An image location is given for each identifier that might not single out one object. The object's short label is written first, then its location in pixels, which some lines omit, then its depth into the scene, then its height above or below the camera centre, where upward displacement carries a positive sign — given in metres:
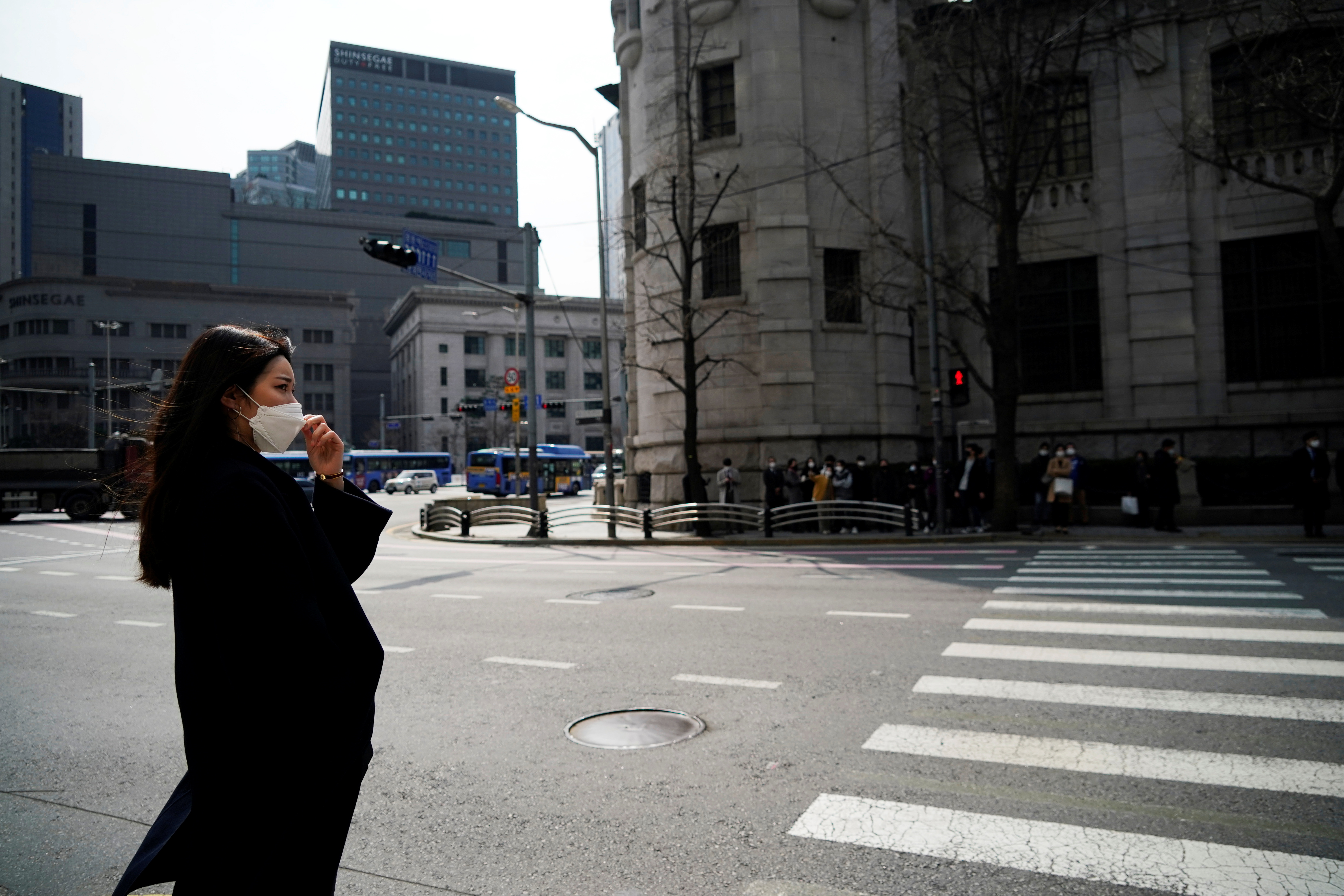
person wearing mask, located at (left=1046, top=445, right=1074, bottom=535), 18.75 -0.53
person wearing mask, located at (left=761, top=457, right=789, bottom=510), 21.97 -0.45
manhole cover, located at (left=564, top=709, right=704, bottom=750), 5.31 -1.65
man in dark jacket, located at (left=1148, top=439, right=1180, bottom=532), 18.55 -0.64
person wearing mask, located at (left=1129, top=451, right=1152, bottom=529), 19.48 -0.53
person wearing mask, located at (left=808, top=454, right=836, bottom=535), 21.00 -0.60
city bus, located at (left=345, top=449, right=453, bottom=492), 61.66 +0.67
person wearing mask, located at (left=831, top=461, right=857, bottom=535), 21.70 -0.43
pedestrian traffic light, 19.45 +1.69
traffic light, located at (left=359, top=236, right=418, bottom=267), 17.69 +4.55
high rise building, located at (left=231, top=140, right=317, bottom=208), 188.38 +61.91
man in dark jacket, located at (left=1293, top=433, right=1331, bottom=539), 15.96 -0.49
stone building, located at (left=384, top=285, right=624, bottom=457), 100.44 +13.54
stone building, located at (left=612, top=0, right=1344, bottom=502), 23.64 +5.83
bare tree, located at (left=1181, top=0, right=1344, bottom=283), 15.85 +7.99
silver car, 61.25 -0.62
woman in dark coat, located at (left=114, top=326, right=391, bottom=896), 2.00 -0.47
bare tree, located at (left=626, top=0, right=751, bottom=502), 23.67 +7.12
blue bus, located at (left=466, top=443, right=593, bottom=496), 52.94 +0.02
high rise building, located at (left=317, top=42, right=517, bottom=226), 144.88 +57.37
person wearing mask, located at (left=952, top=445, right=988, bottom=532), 19.94 -0.57
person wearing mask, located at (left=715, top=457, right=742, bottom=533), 22.95 -0.40
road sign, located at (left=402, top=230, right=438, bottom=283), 19.77 +5.04
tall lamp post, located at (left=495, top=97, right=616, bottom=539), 22.41 +2.84
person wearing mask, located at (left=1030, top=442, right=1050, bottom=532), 19.89 -0.56
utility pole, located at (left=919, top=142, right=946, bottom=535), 19.47 +2.82
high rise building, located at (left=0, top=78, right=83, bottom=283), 157.00 +66.47
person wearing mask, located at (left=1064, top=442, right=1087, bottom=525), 19.55 -0.58
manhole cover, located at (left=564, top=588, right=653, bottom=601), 11.23 -1.64
